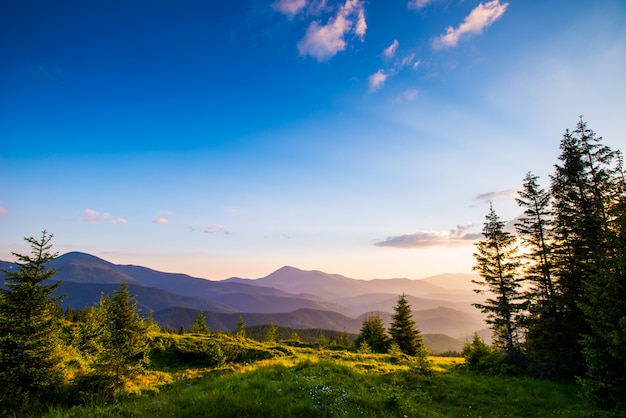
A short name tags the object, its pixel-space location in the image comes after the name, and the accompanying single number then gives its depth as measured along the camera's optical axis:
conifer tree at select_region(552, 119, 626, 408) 11.80
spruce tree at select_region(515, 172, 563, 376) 20.06
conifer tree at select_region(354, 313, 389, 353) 41.50
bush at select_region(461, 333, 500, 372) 23.61
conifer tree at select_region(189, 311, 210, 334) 60.19
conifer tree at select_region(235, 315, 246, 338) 65.55
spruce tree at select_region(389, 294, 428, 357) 38.59
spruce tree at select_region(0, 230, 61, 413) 10.20
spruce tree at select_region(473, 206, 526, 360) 23.16
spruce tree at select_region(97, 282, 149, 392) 12.43
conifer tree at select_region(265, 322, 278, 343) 67.11
